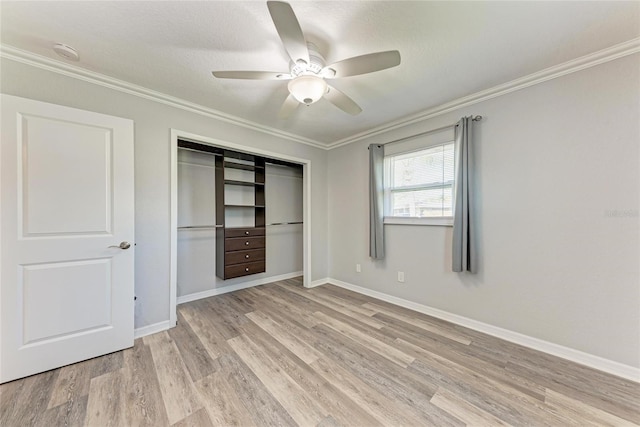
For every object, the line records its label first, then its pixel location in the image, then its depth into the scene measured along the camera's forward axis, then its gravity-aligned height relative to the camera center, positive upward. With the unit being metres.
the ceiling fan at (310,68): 1.36 +0.99
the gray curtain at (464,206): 2.37 +0.07
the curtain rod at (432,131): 2.39 +0.97
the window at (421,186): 2.67 +0.34
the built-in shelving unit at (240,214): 3.26 -0.01
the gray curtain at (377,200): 3.23 +0.18
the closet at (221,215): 3.21 -0.03
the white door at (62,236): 1.67 -0.18
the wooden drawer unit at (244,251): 3.24 -0.56
